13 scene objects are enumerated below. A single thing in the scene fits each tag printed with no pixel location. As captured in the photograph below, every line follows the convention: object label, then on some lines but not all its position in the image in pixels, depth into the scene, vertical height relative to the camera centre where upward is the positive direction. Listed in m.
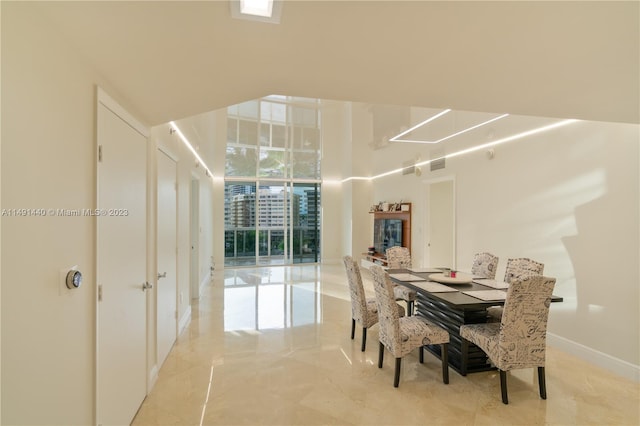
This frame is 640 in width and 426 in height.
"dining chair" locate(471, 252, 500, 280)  4.03 -0.67
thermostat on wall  1.43 -0.30
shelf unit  6.98 -0.22
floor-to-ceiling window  9.26 +1.00
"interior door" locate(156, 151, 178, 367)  3.03 -0.47
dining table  2.80 -0.78
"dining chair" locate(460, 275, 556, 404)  2.42 -0.92
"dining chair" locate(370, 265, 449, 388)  2.78 -1.07
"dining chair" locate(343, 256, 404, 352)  3.49 -1.03
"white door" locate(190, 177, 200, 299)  5.48 -0.44
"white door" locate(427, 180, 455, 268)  6.41 -0.20
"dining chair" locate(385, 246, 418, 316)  4.94 -0.70
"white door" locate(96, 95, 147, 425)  1.81 -0.37
